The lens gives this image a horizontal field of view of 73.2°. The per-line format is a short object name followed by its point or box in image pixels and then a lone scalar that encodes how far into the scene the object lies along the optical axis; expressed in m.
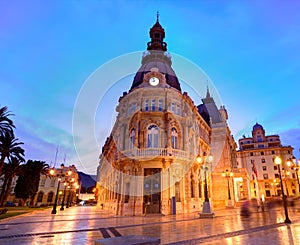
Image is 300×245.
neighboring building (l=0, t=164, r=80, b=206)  60.84
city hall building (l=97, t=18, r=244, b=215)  20.78
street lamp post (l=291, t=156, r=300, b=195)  19.46
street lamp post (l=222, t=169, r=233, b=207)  28.49
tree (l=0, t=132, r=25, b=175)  26.16
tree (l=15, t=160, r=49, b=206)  45.06
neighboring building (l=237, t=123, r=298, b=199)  62.06
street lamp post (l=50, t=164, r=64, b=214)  21.23
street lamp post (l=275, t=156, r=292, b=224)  13.81
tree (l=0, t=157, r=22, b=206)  31.85
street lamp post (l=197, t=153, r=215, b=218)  16.39
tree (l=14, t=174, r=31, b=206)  45.00
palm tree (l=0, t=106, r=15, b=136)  21.84
